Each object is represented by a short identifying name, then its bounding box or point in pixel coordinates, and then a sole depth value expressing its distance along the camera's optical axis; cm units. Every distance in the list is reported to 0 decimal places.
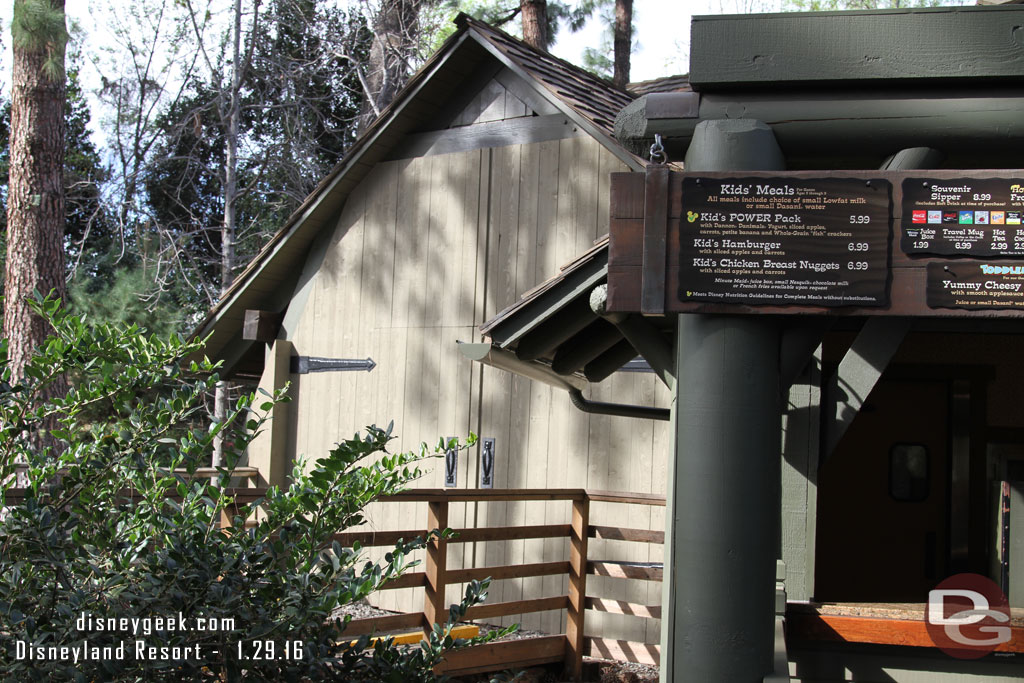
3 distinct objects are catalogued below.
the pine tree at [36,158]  1070
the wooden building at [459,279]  802
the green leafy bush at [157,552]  305
